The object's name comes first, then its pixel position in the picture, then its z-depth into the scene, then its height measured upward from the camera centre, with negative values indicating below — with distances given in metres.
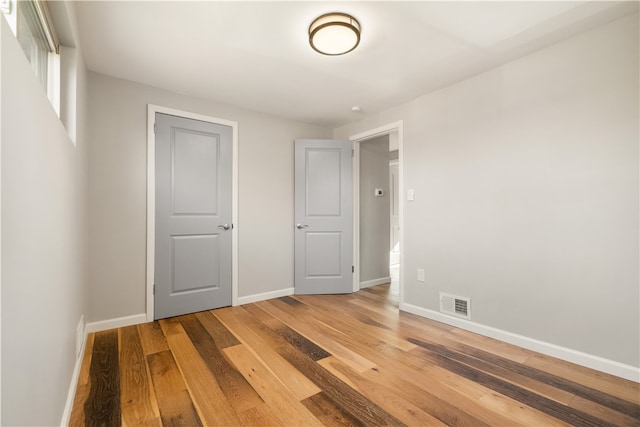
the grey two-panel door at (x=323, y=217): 3.72 -0.01
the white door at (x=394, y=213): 5.93 +0.07
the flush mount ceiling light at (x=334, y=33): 1.78 +1.17
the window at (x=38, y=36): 1.17 +0.85
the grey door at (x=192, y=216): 2.82 +0.00
